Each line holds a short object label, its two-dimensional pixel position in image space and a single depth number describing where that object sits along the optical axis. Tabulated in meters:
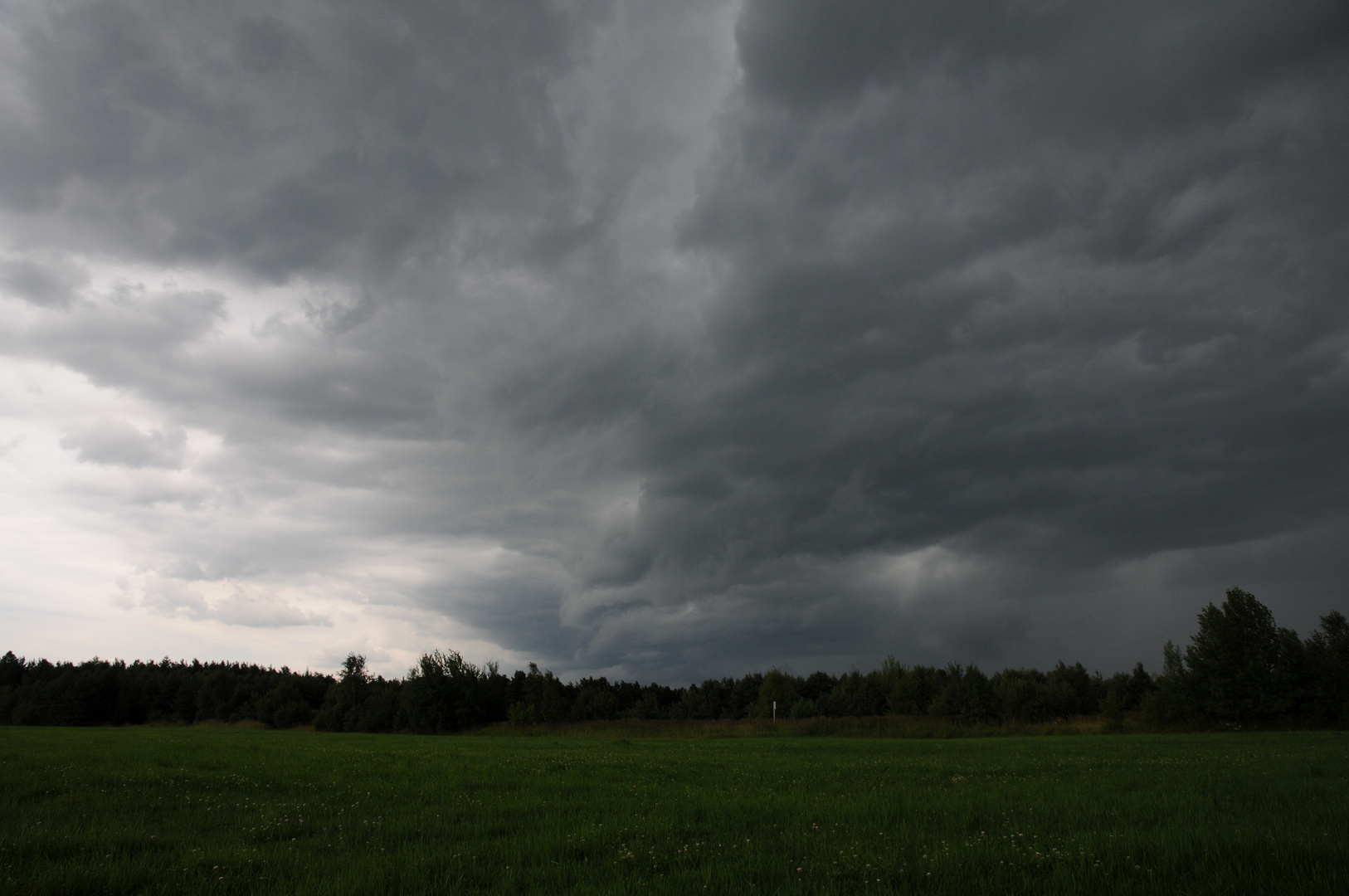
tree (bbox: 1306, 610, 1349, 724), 56.12
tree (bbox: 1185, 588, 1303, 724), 59.09
